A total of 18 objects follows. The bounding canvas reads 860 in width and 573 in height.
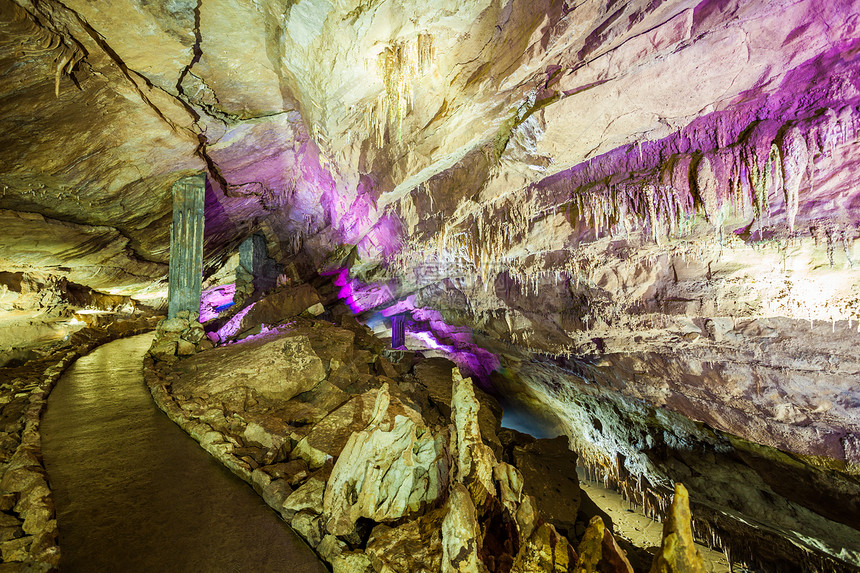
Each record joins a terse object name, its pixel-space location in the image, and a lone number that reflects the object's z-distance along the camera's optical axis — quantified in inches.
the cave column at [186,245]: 365.1
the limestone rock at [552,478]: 296.7
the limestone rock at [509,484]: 134.5
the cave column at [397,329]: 682.8
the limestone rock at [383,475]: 128.3
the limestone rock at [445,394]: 372.5
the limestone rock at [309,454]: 162.9
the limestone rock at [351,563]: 108.2
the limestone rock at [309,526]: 120.6
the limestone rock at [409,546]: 108.3
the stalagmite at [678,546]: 81.3
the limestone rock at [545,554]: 106.9
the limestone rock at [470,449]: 139.6
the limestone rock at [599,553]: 97.1
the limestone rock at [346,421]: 153.5
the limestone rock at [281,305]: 467.5
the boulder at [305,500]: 130.2
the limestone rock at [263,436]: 175.5
